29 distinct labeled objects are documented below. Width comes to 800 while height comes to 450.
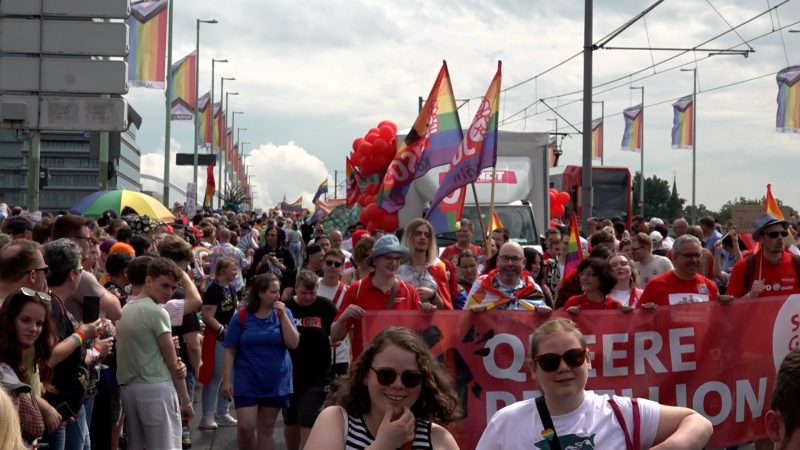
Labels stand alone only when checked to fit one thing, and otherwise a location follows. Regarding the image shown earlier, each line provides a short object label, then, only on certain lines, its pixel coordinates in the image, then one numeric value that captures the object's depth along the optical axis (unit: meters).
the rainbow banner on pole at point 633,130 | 52.09
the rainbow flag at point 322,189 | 61.72
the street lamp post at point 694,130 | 49.43
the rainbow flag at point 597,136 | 52.75
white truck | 19.05
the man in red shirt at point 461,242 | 13.32
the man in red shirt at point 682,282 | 8.61
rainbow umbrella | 19.50
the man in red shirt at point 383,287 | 8.20
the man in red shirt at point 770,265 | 8.93
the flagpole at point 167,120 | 37.38
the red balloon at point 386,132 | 22.41
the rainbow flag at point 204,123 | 51.53
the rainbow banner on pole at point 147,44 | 26.36
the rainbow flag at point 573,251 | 12.85
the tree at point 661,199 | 111.22
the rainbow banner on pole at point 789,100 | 35.18
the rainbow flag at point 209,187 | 42.53
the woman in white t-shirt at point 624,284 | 9.09
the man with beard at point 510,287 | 8.37
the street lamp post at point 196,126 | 44.66
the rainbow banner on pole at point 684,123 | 48.81
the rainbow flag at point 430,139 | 15.66
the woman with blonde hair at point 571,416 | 4.24
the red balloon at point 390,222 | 19.77
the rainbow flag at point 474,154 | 14.23
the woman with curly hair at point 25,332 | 5.64
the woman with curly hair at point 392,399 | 3.92
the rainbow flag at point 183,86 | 38.44
